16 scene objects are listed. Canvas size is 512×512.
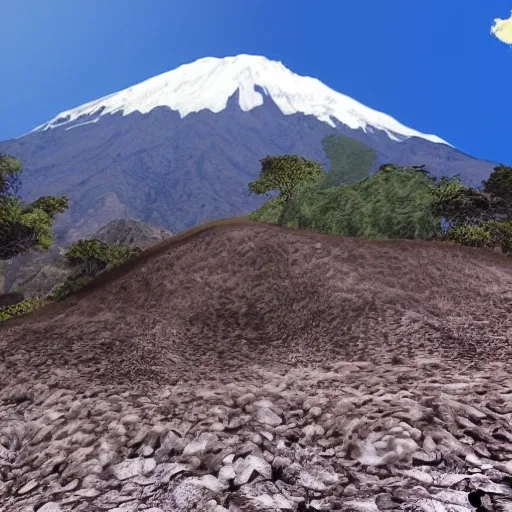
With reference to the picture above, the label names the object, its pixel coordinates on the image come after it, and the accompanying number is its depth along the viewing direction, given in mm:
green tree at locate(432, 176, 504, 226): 20641
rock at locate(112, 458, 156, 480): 5000
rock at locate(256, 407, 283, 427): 5742
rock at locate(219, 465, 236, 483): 4648
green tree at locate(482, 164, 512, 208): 30312
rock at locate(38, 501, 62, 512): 4488
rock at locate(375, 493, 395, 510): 4051
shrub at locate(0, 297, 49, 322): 19009
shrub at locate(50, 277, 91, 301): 18019
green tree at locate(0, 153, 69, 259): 25406
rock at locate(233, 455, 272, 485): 4632
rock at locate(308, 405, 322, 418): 5832
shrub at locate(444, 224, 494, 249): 18906
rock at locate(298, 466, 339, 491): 4512
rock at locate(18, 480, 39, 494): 5055
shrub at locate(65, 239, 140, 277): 22594
